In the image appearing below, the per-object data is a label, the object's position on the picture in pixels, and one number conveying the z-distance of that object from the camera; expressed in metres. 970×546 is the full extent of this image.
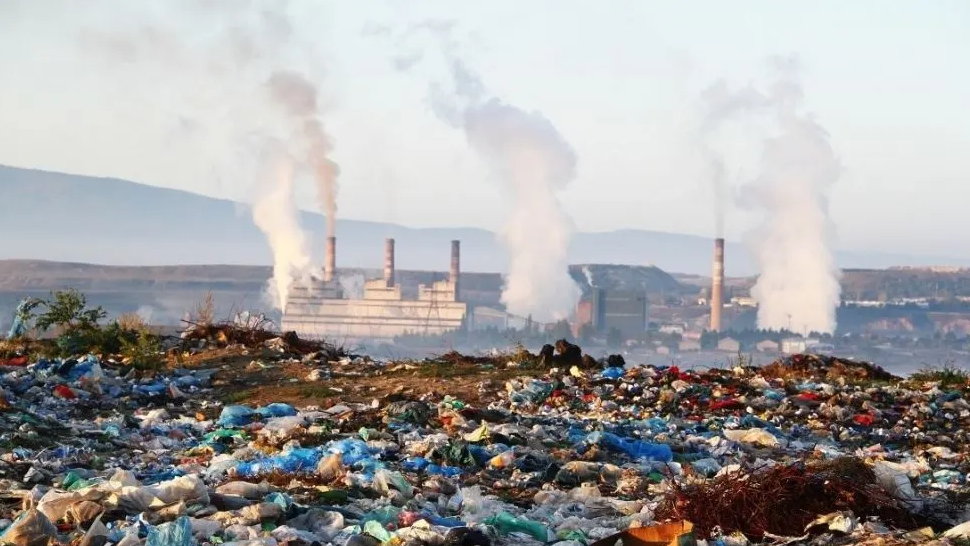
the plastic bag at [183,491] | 10.81
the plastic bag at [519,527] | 10.55
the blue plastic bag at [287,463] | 13.32
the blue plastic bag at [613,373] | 23.08
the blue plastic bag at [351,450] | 14.02
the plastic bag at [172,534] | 9.21
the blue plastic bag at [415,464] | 14.11
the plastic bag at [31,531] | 9.25
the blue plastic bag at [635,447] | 15.32
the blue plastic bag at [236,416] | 18.31
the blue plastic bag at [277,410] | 18.94
